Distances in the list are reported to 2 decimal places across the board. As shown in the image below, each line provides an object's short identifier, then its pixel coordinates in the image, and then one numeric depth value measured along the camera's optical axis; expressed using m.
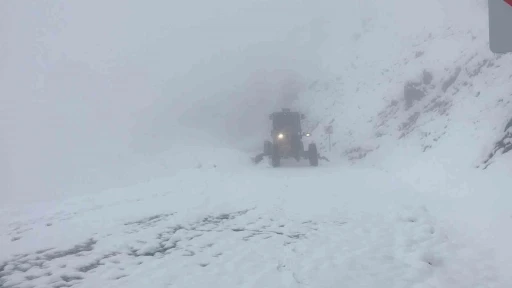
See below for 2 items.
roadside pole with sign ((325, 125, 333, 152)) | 23.03
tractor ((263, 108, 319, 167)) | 17.53
